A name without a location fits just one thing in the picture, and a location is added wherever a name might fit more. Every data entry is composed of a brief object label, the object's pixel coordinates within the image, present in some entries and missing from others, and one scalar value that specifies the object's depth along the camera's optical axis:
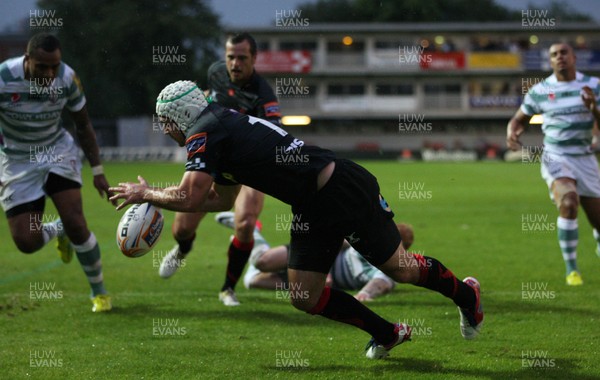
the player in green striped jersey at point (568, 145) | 17.23
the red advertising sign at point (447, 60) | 114.31
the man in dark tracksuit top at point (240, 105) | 15.39
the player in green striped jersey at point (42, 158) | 14.34
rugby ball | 11.95
